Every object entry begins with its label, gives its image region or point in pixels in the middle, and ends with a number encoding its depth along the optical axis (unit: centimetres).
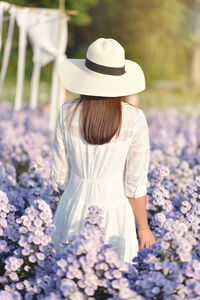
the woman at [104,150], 425
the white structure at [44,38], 1140
